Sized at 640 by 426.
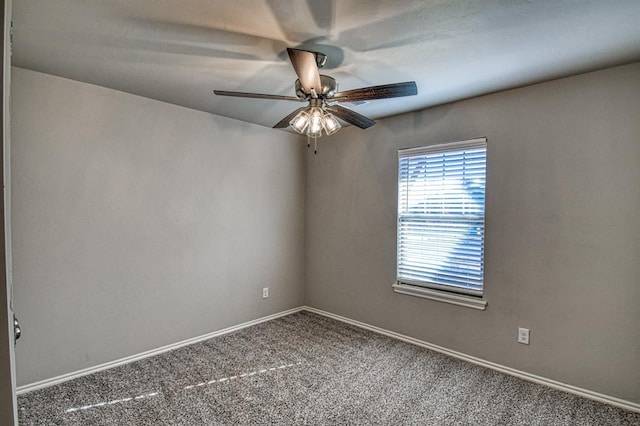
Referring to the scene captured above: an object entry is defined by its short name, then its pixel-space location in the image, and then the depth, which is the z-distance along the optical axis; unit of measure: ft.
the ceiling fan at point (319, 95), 5.76
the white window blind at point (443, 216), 9.48
